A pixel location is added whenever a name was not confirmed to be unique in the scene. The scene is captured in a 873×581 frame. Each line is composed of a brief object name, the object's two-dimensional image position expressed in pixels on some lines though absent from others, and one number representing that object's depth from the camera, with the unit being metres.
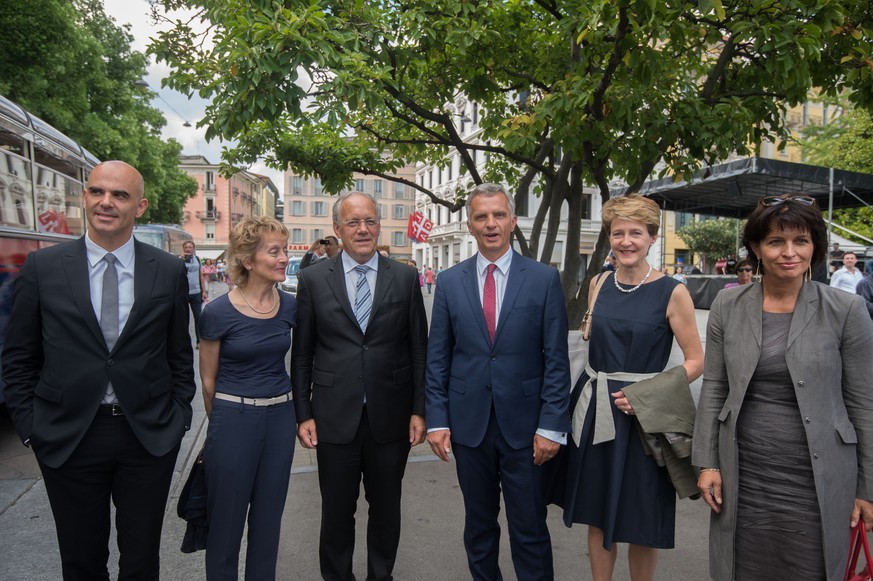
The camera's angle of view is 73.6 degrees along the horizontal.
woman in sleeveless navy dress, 2.59
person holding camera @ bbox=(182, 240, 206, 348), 11.54
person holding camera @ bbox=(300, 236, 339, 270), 8.98
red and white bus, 5.50
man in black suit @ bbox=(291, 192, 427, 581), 2.89
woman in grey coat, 2.07
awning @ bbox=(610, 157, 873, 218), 14.57
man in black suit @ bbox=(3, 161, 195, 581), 2.26
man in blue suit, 2.74
